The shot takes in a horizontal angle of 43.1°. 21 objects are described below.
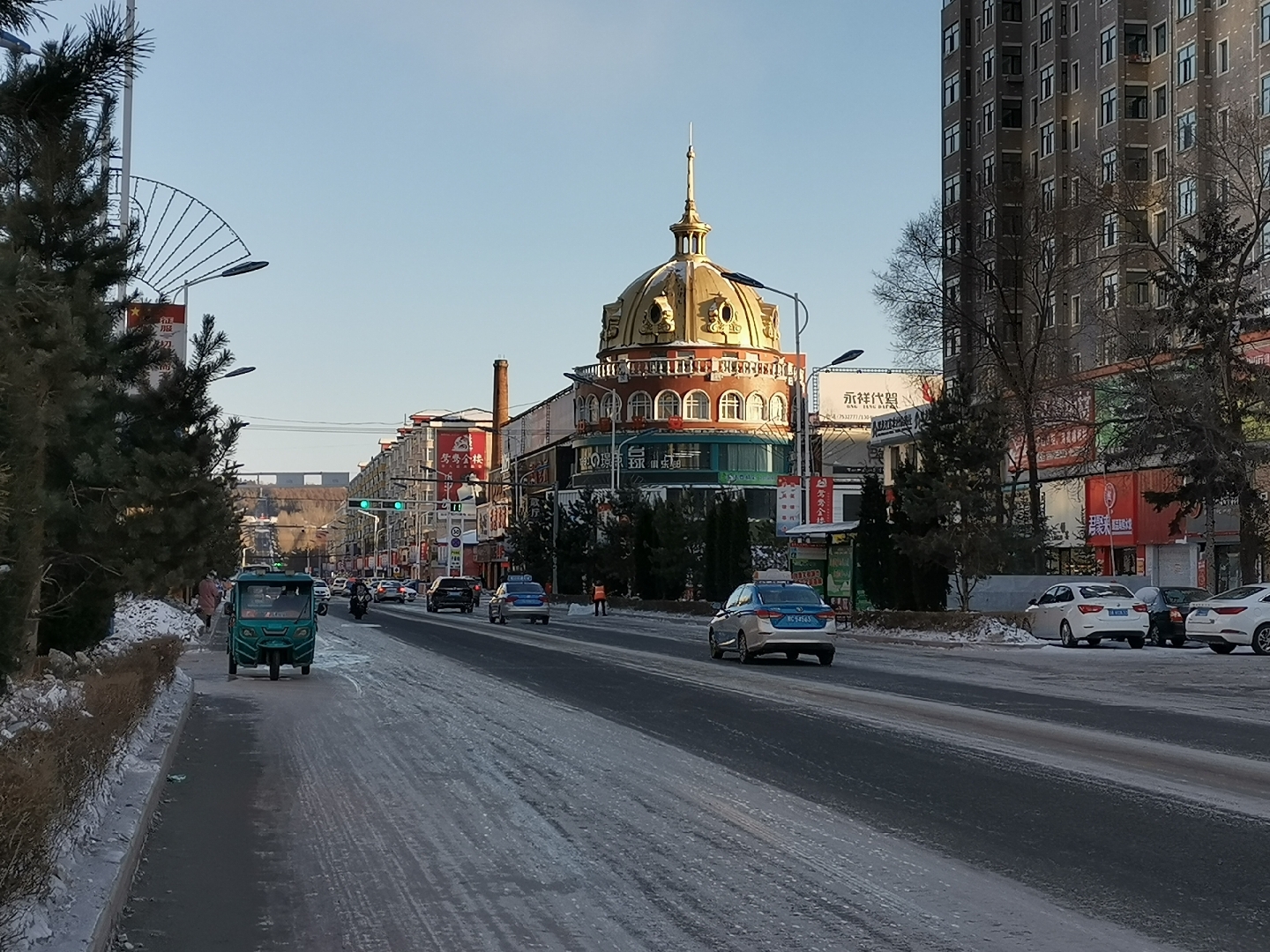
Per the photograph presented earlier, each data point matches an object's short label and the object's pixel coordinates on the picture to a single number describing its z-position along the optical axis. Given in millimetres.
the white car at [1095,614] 38000
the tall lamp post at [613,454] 90250
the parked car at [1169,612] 39562
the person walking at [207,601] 49344
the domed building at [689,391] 122250
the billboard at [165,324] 25812
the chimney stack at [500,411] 160725
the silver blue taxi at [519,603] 59906
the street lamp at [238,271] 41812
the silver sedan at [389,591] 105625
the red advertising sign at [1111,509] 58781
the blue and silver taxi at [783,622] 30938
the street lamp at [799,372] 55094
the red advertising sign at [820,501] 60188
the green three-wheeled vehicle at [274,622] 27406
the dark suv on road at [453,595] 78250
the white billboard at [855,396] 131000
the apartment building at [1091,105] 60469
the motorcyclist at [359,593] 64812
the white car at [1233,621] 34000
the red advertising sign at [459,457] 174500
